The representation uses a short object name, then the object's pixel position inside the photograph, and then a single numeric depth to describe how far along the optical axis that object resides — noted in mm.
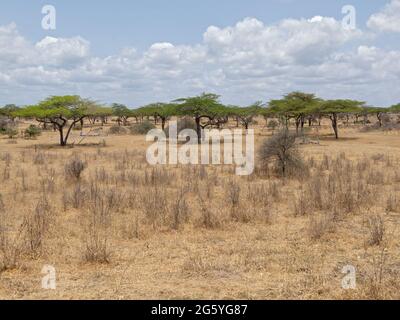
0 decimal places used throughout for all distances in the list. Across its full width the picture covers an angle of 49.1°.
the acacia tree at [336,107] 38781
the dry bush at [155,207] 8820
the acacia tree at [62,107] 33156
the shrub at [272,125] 53381
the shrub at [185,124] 41891
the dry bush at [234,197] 10305
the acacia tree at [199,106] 35828
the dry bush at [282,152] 16844
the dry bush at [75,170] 15024
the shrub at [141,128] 46562
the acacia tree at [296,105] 41244
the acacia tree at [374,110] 58912
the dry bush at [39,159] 20516
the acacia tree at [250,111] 53812
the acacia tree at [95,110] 34469
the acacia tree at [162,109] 38681
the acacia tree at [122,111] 69625
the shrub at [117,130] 48584
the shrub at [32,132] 41500
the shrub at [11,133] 41531
